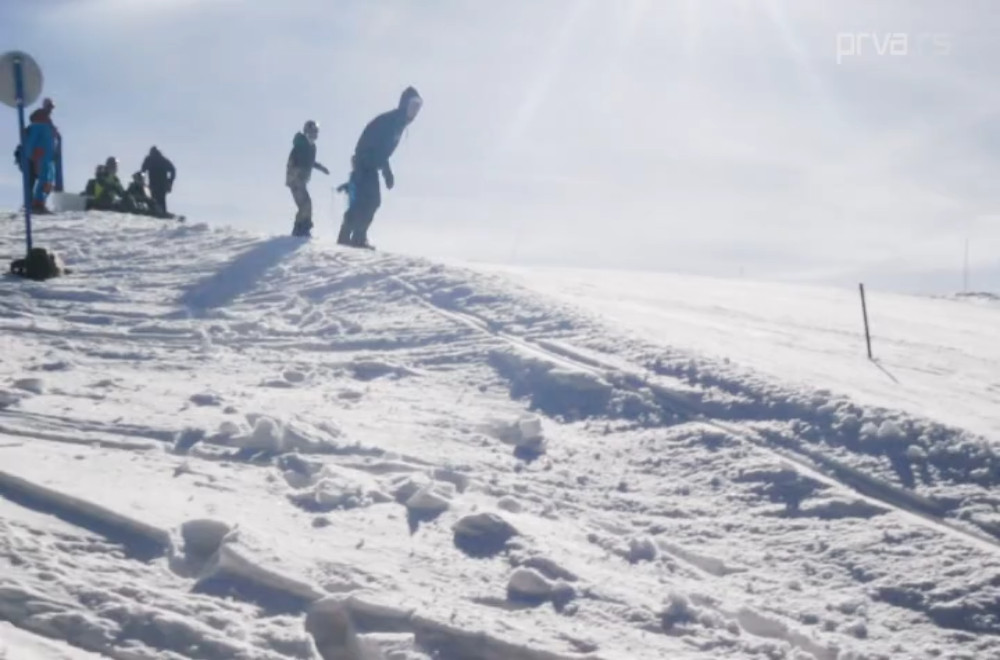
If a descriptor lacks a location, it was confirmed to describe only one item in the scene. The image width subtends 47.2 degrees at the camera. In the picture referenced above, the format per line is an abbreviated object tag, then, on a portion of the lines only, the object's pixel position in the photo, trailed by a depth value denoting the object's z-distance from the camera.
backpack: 11.75
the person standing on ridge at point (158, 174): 22.27
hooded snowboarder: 15.20
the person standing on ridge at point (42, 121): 16.94
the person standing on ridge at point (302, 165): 16.16
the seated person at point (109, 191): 20.55
